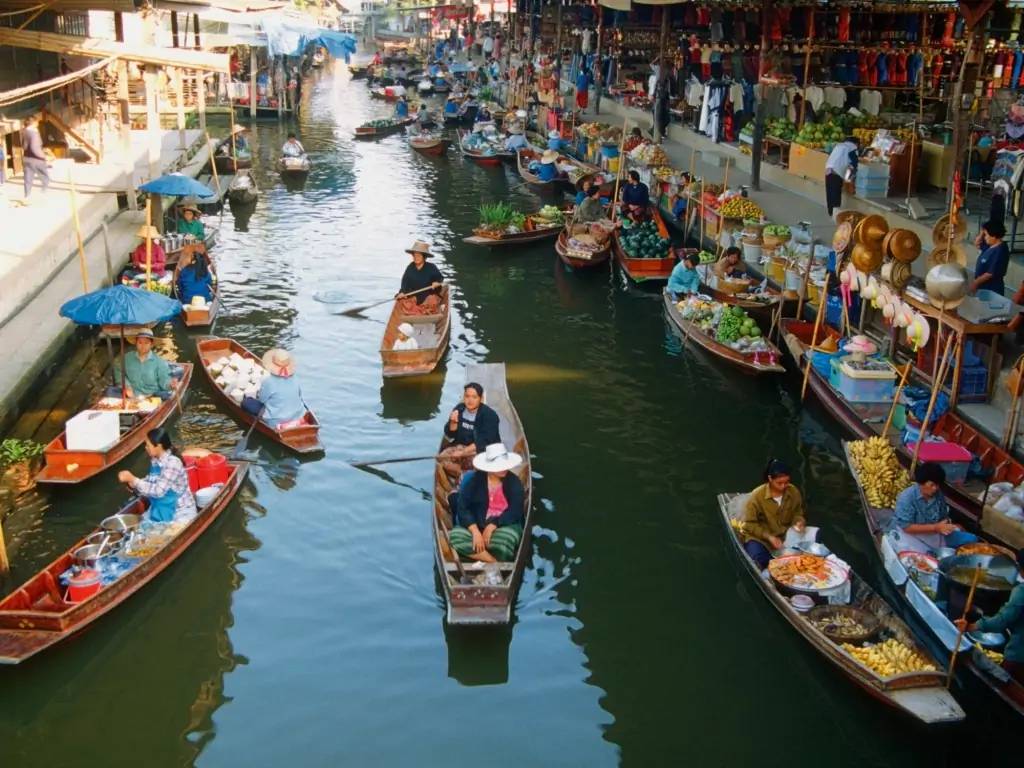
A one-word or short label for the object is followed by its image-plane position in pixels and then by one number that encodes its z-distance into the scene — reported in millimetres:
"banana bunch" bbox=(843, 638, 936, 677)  7527
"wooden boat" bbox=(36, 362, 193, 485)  10445
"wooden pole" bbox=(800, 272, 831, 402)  13258
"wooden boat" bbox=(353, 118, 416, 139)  36406
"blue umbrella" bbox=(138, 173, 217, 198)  18219
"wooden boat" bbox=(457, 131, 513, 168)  31312
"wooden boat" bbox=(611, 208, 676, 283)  18641
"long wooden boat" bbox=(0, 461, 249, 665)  7758
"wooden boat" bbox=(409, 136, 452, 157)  32906
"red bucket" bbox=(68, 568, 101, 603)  8289
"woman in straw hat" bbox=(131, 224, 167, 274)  17122
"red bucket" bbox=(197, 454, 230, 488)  10398
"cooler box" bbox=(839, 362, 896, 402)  12086
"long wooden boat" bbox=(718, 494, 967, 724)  7223
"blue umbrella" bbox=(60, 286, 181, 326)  11508
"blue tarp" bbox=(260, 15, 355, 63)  37406
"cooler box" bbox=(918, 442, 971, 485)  10266
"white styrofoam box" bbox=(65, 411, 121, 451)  10727
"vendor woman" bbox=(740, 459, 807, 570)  9086
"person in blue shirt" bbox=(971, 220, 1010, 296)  11812
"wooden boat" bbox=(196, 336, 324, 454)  11781
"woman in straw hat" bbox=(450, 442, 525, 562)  8961
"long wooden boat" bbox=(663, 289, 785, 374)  13922
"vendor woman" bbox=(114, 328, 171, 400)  11992
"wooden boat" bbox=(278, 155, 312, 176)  28172
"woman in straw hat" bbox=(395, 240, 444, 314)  15798
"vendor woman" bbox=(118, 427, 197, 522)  8961
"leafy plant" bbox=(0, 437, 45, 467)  11172
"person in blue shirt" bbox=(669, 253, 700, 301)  16516
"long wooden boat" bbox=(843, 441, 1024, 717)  7363
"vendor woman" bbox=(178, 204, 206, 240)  19156
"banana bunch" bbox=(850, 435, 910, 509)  10094
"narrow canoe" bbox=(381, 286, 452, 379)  14148
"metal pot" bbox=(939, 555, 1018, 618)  7977
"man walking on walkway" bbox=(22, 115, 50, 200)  18891
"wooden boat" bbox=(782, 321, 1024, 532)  9898
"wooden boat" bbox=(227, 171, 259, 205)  24812
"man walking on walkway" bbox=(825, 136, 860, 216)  17406
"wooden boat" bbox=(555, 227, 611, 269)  19484
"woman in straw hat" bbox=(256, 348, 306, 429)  11594
